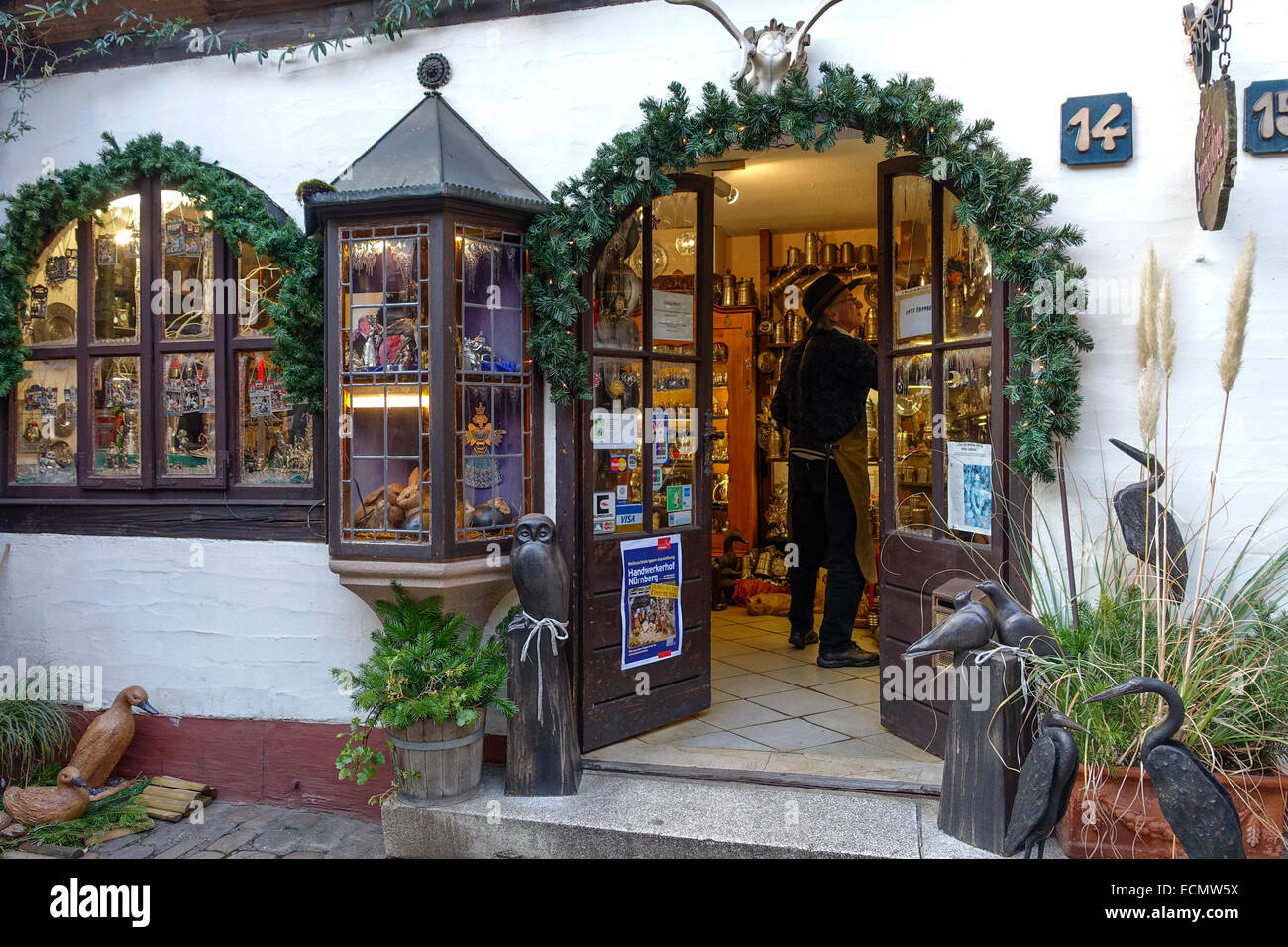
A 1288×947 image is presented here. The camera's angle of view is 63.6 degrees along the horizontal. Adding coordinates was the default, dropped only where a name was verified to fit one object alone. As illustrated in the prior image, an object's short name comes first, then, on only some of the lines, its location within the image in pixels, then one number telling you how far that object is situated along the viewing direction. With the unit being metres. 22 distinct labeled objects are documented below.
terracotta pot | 3.31
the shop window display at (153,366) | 5.03
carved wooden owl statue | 4.13
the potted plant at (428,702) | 4.06
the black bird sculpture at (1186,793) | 2.93
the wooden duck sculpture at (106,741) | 4.85
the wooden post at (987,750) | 3.53
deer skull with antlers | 4.23
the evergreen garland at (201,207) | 4.65
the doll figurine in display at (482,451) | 4.37
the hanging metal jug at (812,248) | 8.39
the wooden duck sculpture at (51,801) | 4.60
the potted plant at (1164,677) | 3.28
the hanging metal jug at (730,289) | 8.69
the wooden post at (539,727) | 4.19
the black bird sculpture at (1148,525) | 3.57
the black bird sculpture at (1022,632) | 3.49
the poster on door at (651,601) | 4.75
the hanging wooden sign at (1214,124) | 3.42
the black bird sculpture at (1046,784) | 3.21
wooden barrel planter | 4.10
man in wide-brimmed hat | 6.11
